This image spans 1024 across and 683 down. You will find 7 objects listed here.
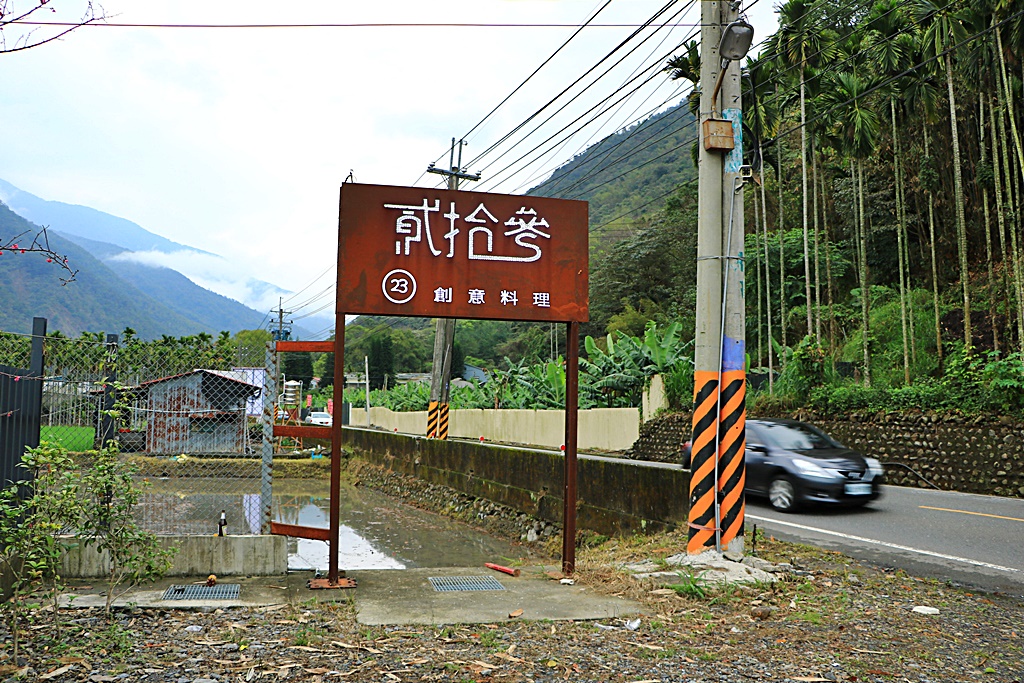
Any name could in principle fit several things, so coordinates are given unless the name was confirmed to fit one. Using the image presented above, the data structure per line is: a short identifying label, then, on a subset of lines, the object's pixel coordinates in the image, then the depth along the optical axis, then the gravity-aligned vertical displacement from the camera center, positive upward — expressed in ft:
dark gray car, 38.14 -2.99
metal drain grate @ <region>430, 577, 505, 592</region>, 23.36 -5.39
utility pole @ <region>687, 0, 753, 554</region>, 24.61 +3.09
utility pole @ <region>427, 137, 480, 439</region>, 85.87 +2.08
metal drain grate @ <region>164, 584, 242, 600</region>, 21.34 -5.24
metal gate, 20.08 -0.25
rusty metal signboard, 25.11 +4.85
